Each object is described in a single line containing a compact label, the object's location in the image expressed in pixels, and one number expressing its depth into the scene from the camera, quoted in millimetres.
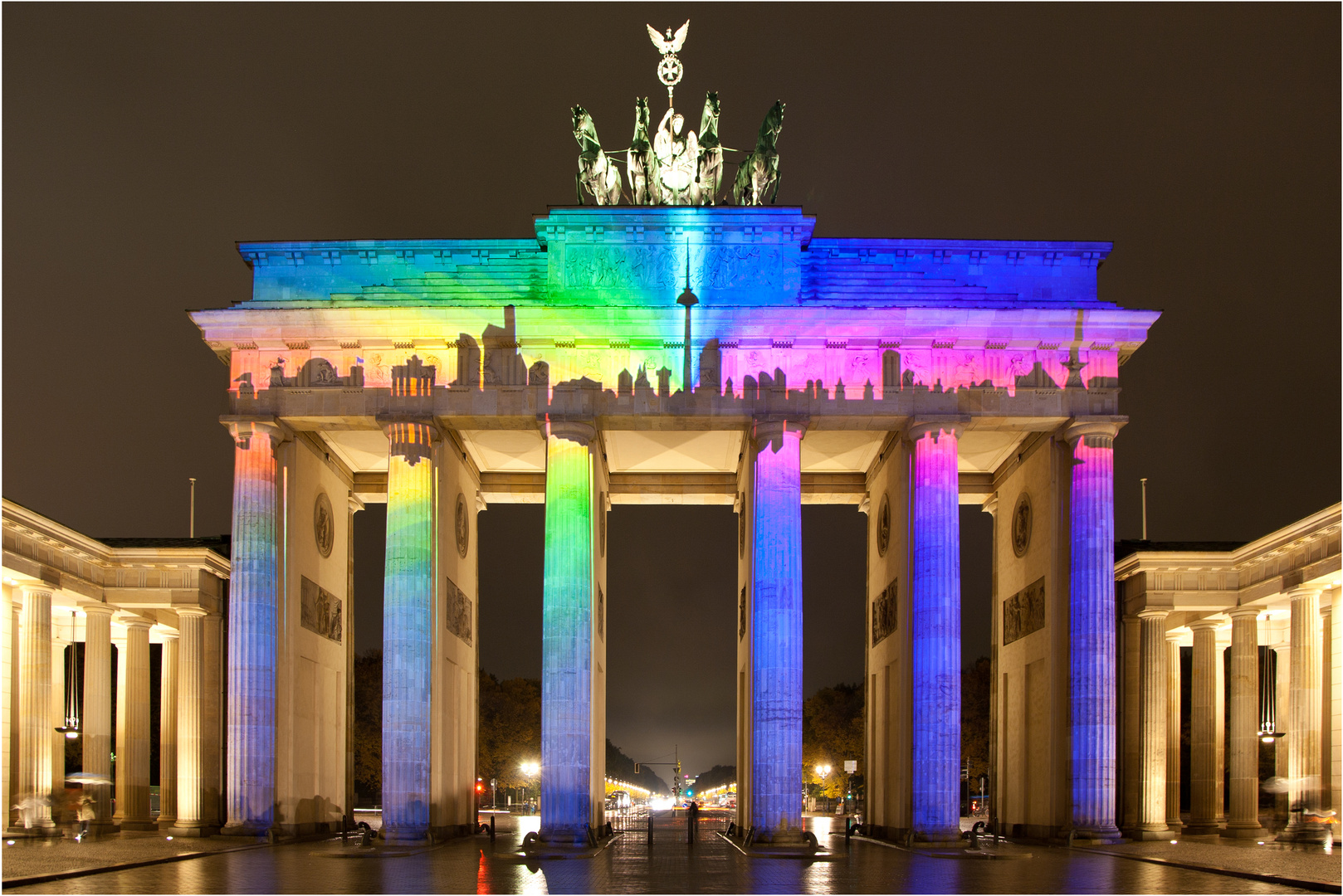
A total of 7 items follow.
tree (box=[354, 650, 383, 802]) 86625
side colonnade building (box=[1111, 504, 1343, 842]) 39312
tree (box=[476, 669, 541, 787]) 102812
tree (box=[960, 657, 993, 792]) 89688
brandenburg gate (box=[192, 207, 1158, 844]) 37875
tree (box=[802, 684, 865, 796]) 111500
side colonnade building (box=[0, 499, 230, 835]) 40969
